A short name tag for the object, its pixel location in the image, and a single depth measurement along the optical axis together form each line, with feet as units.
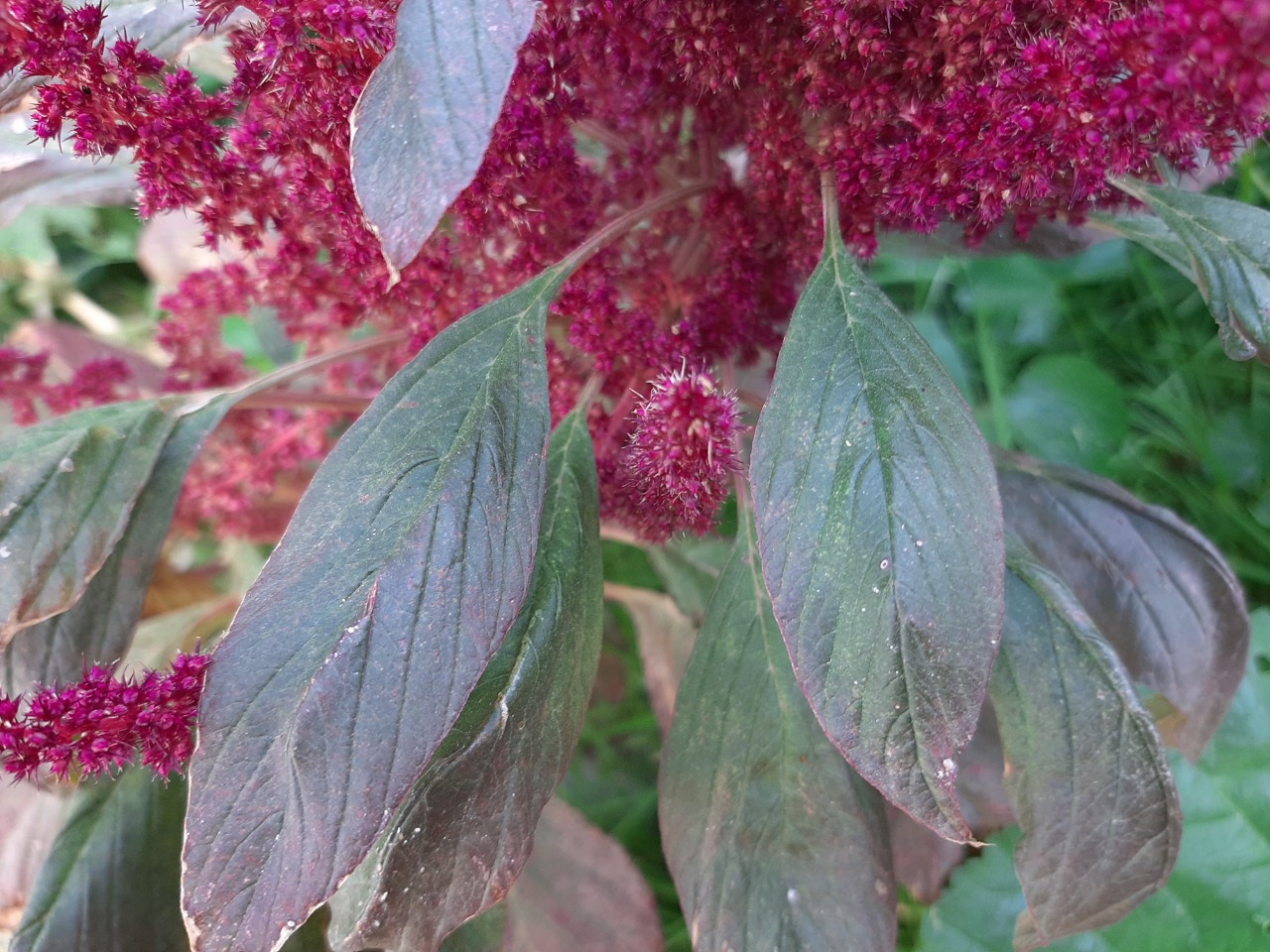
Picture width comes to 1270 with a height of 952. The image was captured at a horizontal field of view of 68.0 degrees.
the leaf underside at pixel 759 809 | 0.62
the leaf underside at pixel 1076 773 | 0.61
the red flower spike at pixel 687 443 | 0.51
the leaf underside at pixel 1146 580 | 0.73
